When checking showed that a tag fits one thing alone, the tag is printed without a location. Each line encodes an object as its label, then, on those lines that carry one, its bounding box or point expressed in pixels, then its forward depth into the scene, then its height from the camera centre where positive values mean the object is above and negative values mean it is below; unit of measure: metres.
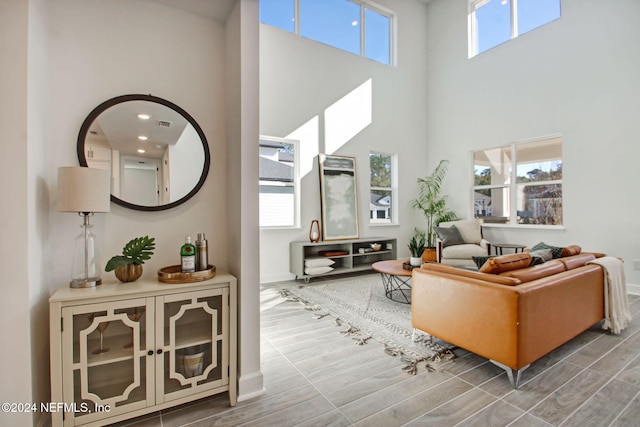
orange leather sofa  1.96 -0.66
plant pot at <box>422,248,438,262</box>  3.68 -0.47
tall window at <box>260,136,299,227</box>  5.03 +0.56
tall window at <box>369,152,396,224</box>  6.19 +0.56
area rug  2.51 -1.07
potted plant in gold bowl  1.78 -0.23
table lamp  1.60 +0.08
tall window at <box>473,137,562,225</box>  5.12 +0.56
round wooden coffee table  3.64 -0.99
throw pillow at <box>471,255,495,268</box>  2.53 -0.37
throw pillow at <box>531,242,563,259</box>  2.82 -0.34
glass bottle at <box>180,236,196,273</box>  1.86 -0.24
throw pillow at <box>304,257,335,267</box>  4.88 -0.72
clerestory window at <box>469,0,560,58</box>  5.26 +3.55
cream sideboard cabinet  1.53 -0.70
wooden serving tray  1.79 -0.34
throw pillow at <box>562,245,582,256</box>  2.91 -0.34
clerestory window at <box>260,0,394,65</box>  5.20 +3.54
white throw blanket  2.79 -0.73
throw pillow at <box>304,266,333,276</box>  4.86 -0.84
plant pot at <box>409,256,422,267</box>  3.84 -0.57
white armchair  4.95 -0.45
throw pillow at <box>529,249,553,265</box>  2.51 -0.35
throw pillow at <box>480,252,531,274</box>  2.18 -0.35
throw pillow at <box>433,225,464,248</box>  5.25 -0.35
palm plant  6.33 +0.29
